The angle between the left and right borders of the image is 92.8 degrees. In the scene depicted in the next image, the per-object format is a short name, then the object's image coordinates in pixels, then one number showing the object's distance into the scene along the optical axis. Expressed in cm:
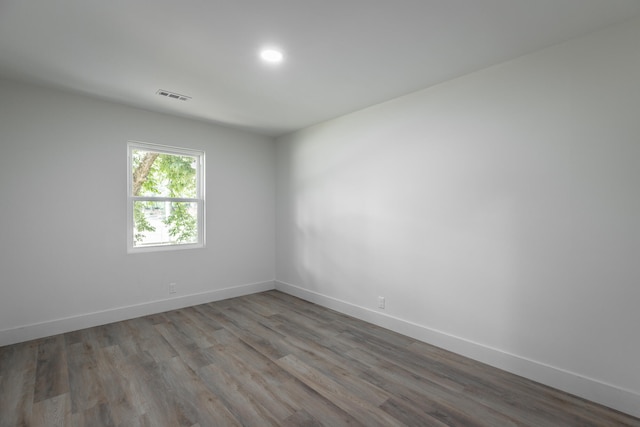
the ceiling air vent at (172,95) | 320
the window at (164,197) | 380
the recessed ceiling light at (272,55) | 242
